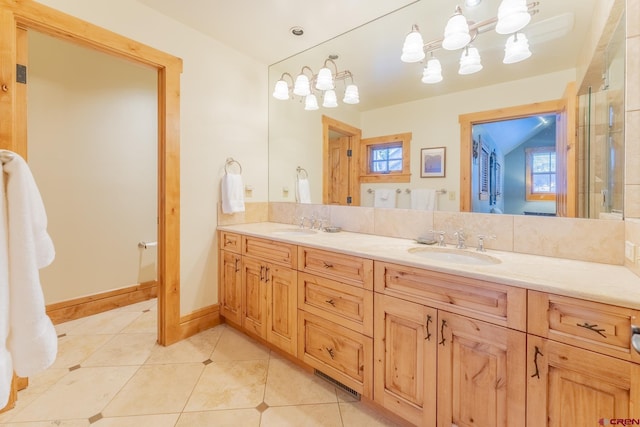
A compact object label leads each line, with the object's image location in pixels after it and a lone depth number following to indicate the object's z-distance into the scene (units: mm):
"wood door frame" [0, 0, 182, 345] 1465
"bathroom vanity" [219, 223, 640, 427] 883
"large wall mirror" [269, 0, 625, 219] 1307
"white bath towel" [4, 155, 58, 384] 858
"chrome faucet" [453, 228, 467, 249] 1593
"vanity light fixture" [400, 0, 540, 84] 1422
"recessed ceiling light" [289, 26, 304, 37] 2186
